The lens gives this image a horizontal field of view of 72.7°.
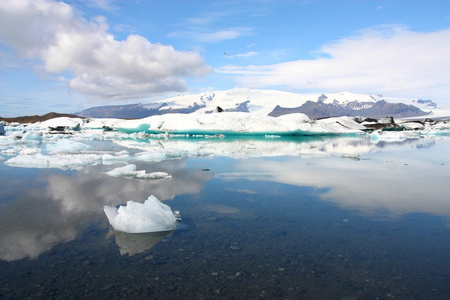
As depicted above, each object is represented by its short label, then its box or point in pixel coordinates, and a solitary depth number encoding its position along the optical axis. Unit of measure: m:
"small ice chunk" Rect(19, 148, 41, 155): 12.71
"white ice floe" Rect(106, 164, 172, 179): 7.22
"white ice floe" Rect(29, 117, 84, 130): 42.84
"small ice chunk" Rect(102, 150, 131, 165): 9.99
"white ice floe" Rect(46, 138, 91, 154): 14.19
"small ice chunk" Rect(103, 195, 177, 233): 3.84
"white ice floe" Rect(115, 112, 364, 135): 26.52
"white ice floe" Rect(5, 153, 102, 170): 9.10
